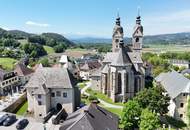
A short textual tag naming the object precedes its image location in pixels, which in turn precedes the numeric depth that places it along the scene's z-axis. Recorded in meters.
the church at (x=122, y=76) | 38.17
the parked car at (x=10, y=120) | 25.88
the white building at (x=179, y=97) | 30.86
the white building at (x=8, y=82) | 46.34
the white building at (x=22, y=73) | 53.15
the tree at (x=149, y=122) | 22.74
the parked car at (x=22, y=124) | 25.02
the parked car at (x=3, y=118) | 26.22
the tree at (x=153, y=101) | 28.51
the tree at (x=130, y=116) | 24.92
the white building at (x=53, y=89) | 30.70
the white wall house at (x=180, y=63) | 90.45
